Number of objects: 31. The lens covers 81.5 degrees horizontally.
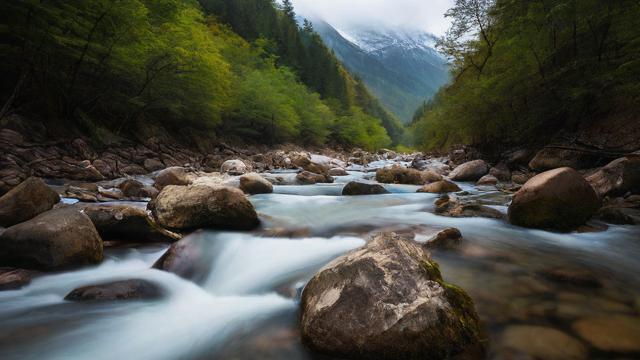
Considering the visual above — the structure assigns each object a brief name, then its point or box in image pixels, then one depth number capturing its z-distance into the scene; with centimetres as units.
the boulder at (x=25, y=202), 478
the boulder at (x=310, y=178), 1321
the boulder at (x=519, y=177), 1175
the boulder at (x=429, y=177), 1320
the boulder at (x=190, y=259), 407
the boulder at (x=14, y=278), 346
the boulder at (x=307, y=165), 1656
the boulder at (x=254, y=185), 960
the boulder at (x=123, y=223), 473
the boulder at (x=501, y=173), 1334
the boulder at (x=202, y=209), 529
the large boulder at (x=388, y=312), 223
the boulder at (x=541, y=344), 235
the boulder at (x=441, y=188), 1026
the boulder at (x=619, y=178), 724
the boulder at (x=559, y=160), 1069
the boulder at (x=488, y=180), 1220
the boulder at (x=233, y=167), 1525
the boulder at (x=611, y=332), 242
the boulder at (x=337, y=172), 1775
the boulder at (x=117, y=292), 342
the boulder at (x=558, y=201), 532
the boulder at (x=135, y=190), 802
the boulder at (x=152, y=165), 1330
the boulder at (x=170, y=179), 920
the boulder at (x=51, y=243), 370
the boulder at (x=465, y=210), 641
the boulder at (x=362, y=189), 993
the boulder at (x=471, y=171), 1441
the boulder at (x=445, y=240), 450
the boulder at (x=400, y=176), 1304
